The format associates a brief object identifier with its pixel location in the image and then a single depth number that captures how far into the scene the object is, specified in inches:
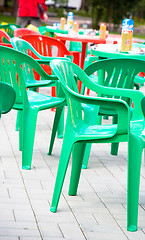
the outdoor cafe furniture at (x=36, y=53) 203.8
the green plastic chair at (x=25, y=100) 171.2
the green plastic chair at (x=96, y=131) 125.6
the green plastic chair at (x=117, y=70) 161.3
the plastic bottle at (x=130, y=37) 207.2
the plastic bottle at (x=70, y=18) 358.6
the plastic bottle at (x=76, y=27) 308.8
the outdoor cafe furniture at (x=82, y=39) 279.7
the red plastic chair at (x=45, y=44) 246.9
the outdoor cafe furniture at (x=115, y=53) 196.4
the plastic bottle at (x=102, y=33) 304.4
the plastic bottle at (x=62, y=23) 358.6
